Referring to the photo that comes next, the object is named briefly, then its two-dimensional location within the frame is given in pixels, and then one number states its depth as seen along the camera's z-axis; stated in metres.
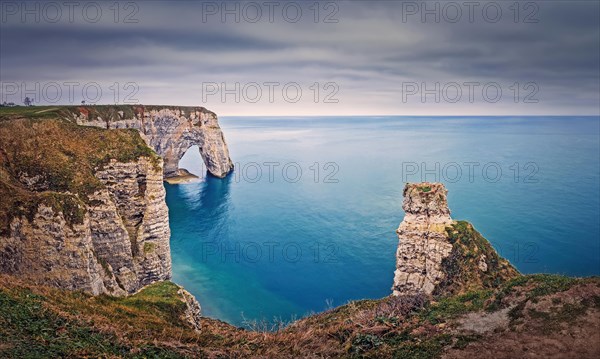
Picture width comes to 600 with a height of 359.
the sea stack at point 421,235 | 34.56
